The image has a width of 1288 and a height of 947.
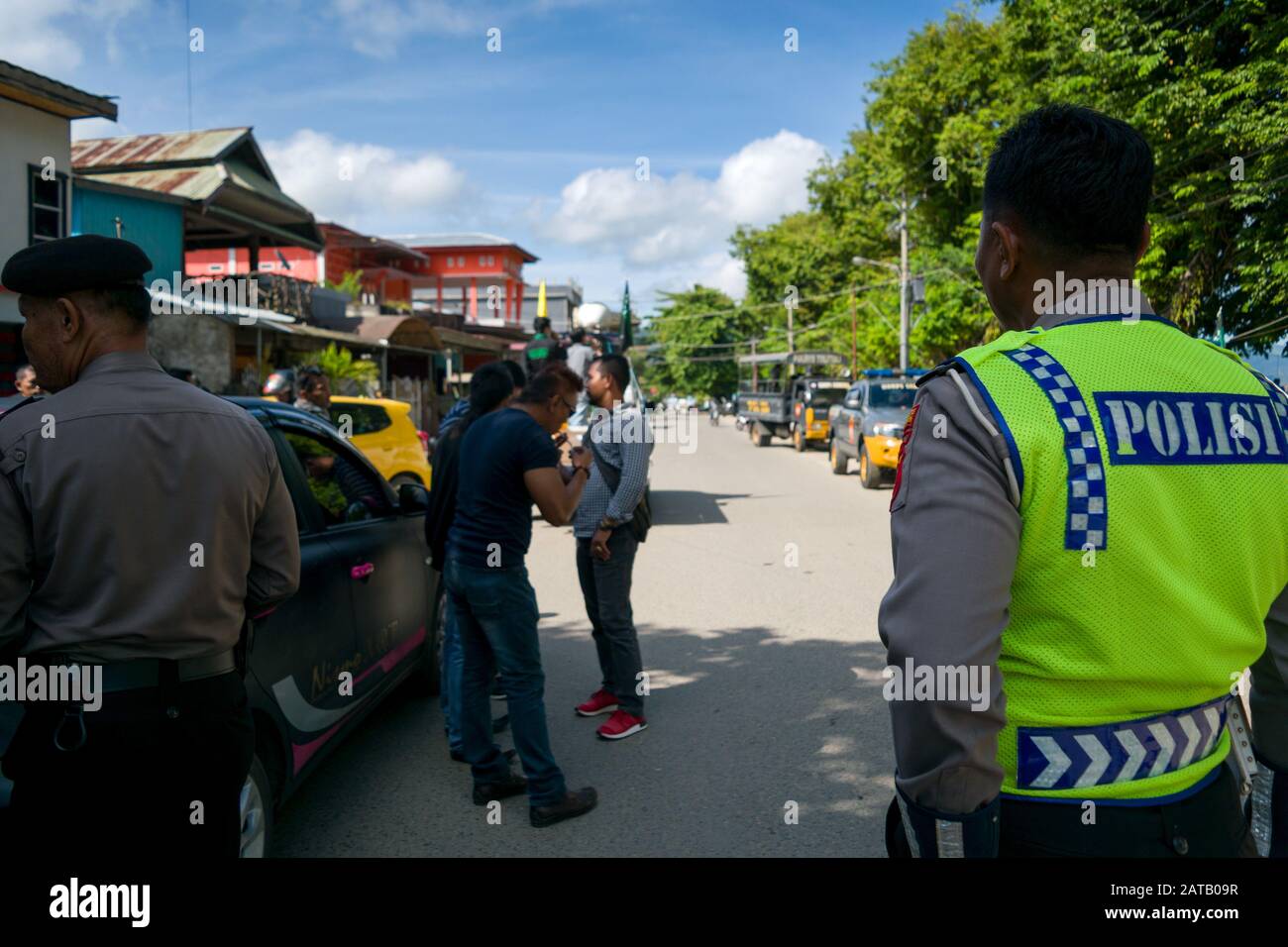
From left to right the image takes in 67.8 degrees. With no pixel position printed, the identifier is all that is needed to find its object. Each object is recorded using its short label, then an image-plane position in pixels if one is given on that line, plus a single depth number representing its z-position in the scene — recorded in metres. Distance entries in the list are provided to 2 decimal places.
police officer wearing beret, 2.06
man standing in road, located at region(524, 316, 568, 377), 12.82
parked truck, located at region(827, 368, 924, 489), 16.39
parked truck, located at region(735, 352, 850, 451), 26.06
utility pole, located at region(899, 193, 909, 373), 31.19
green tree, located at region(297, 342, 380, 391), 18.53
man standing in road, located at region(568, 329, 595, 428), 12.43
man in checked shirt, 5.03
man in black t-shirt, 3.96
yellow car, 11.62
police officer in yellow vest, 1.38
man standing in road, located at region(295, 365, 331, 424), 8.84
